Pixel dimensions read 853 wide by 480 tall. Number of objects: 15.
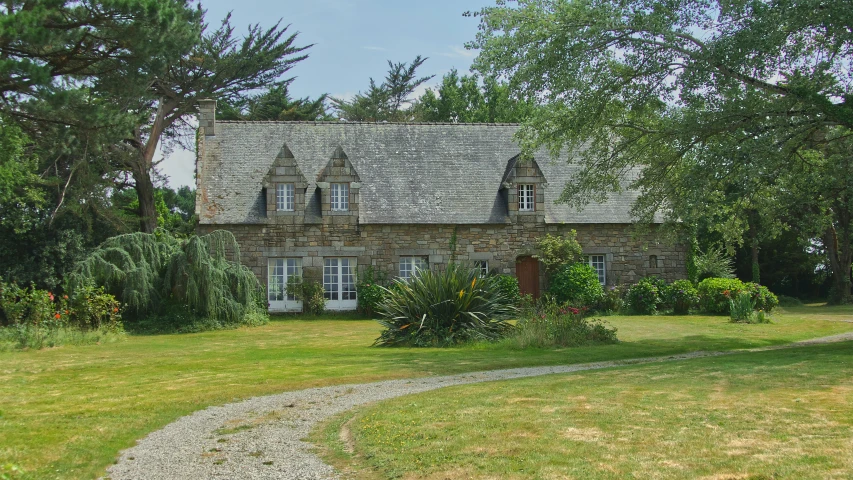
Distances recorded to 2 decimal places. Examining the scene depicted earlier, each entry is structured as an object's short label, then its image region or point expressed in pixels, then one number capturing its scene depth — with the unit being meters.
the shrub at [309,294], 23.72
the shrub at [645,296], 23.70
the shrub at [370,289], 23.47
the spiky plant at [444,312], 15.45
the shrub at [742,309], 19.95
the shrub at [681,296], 23.77
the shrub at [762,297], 22.34
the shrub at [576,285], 23.47
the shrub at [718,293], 22.75
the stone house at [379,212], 23.95
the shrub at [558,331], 14.87
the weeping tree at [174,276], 19.38
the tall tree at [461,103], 39.22
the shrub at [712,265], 26.05
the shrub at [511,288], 23.10
